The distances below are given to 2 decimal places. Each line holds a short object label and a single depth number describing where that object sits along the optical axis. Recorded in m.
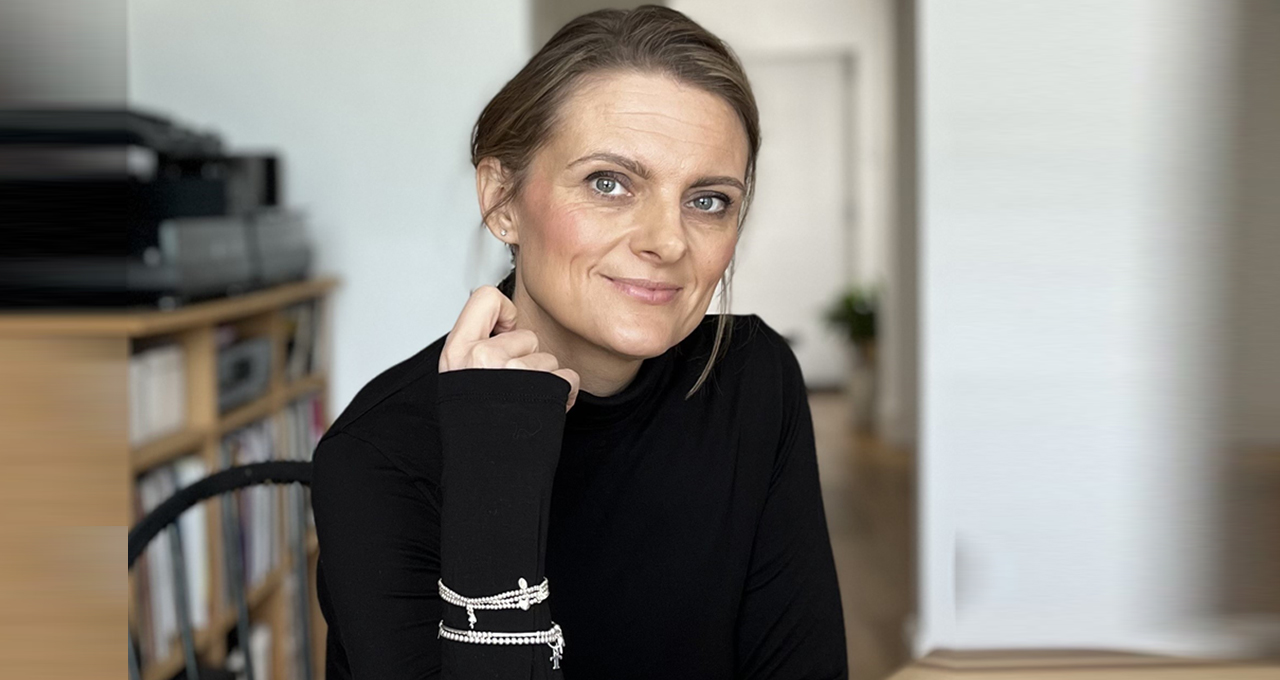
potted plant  5.72
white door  6.52
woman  0.70
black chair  0.98
